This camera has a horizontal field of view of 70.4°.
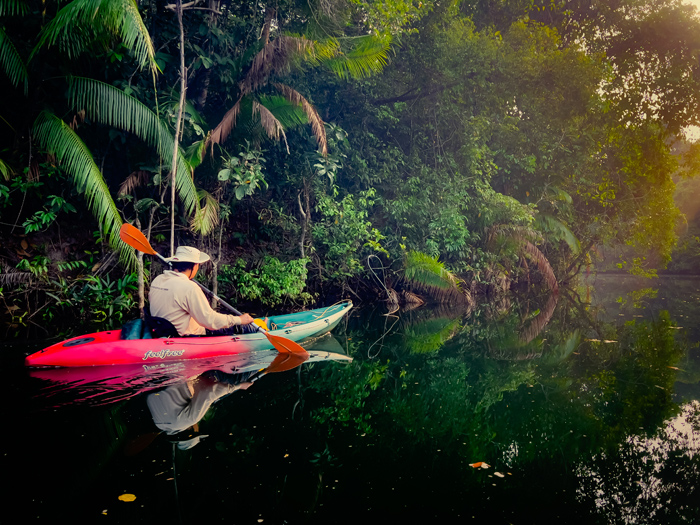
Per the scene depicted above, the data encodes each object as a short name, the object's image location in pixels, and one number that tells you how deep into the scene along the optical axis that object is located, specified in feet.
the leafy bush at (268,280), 30.45
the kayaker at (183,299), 16.87
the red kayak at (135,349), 15.99
